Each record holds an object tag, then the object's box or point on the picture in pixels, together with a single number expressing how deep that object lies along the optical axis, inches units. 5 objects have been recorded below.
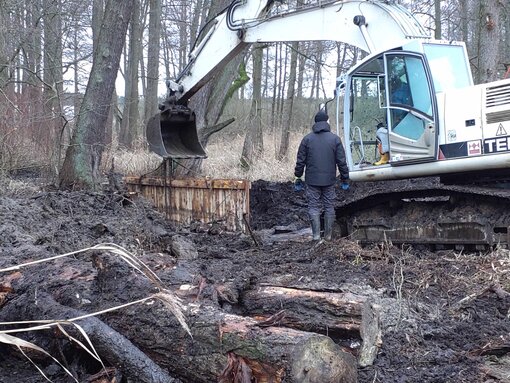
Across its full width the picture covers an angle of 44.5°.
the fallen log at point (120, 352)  131.0
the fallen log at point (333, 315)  150.3
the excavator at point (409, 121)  287.1
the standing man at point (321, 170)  349.1
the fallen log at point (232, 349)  127.7
